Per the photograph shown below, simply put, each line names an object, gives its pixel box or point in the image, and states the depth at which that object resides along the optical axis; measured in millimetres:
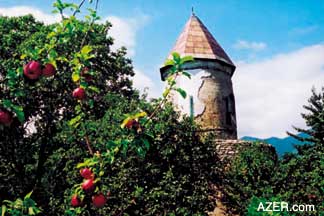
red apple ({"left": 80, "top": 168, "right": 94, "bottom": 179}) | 3818
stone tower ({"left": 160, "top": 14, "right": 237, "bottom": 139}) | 19516
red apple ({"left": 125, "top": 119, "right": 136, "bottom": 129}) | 3900
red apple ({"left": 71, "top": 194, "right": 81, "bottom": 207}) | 3768
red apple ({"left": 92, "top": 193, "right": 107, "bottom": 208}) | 3684
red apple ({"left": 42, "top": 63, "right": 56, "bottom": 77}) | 3664
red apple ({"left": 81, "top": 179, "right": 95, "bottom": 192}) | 3689
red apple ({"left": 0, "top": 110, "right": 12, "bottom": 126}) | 3285
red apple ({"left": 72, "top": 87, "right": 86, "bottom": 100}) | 3910
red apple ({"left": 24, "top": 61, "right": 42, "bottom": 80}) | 3568
